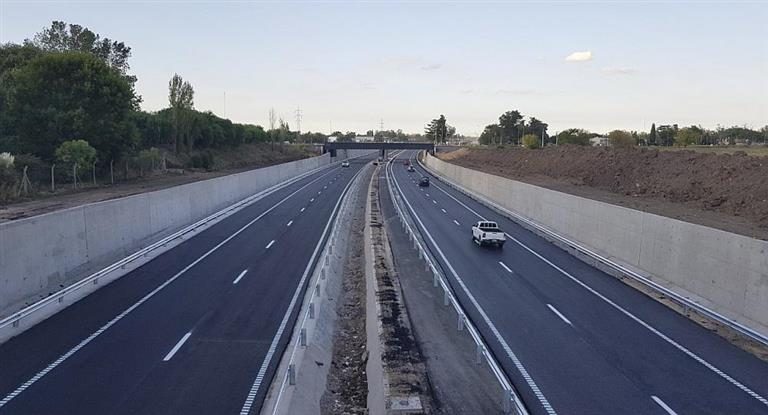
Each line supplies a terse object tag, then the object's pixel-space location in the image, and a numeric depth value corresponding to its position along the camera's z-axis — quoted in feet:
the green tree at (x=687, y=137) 400.47
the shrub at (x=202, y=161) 312.91
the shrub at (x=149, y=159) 238.68
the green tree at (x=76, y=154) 174.70
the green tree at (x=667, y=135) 512.63
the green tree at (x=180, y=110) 325.01
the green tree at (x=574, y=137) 473.67
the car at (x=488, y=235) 112.16
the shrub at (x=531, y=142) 427.74
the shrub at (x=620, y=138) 392.55
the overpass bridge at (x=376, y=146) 527.40
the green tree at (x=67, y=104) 188.96
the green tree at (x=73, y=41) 306.14
